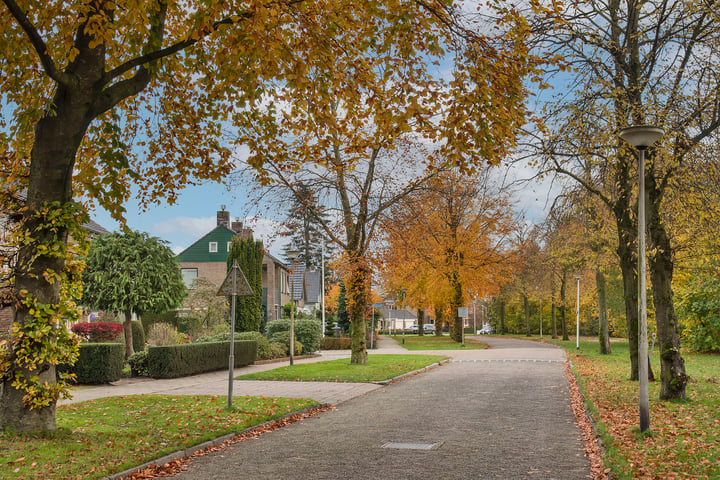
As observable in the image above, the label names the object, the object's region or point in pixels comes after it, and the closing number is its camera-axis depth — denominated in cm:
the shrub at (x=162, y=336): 2395
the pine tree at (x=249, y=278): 3622
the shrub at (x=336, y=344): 4181
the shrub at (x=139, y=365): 1972
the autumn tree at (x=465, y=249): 3944
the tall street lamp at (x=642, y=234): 887
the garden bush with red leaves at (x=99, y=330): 2325
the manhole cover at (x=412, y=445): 865
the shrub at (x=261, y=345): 2752
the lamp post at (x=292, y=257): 2256
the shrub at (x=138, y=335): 2789
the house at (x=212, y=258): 5353
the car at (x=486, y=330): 8606
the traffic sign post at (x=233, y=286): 1215
